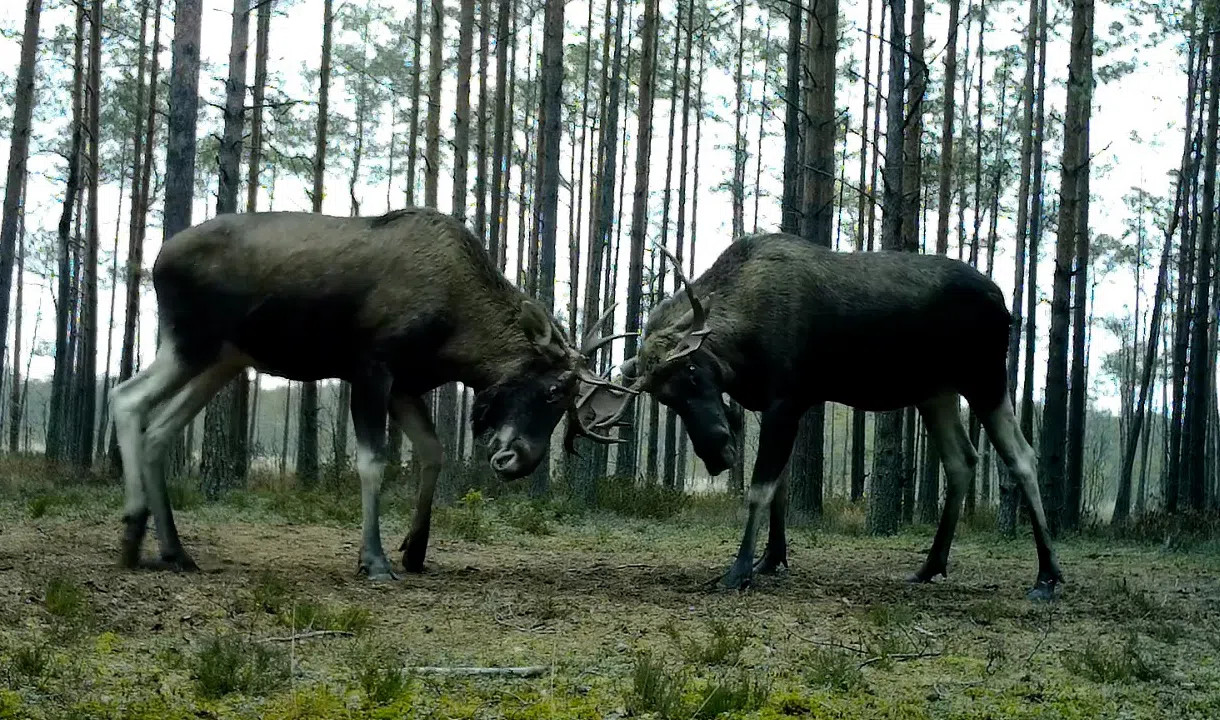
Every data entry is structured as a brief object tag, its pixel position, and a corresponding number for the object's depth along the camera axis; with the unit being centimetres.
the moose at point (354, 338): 765
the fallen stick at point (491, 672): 457
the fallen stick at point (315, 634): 506
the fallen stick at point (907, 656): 517
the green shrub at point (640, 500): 1469
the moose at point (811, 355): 792
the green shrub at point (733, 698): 411
